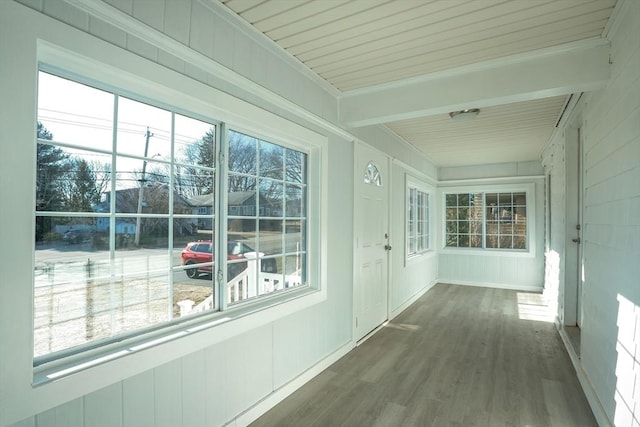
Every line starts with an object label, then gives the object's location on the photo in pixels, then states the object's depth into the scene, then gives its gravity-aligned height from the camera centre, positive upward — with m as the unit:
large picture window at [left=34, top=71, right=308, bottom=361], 1.40 -0.01
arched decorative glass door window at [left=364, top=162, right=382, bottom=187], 4.04 +0.50
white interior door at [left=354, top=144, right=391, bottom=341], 3.73 -0.28
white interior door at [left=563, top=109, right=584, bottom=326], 3.76 +0.01
